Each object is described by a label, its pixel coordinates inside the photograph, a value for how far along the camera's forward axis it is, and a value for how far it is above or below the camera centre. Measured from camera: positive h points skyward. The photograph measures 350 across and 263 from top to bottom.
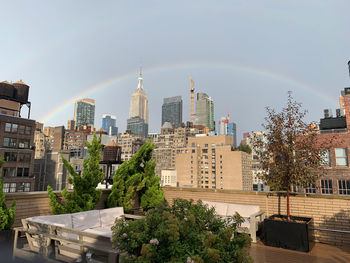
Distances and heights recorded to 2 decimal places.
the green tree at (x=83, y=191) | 7.88 -0.88
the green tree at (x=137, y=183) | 9.54 -0.70
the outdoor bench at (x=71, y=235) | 4.06 -1.41
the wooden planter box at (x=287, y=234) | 6.67 -1.84
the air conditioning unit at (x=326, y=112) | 40.05 +9.57
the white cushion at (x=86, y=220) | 6.64 -1.53
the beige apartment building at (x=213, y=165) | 113.46 +1.60
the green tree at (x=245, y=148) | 127.86 +11.00
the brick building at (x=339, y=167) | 23.64 +0.32
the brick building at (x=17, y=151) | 45.56 +2.60
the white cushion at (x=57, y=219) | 5.80 -1.36
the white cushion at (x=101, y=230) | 6.46 -1.78
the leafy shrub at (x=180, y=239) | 3.11 -0.98
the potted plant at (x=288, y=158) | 7.03 +0.37
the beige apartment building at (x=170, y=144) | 148.50 +14.35
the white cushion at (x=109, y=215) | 7.36 -1.54
